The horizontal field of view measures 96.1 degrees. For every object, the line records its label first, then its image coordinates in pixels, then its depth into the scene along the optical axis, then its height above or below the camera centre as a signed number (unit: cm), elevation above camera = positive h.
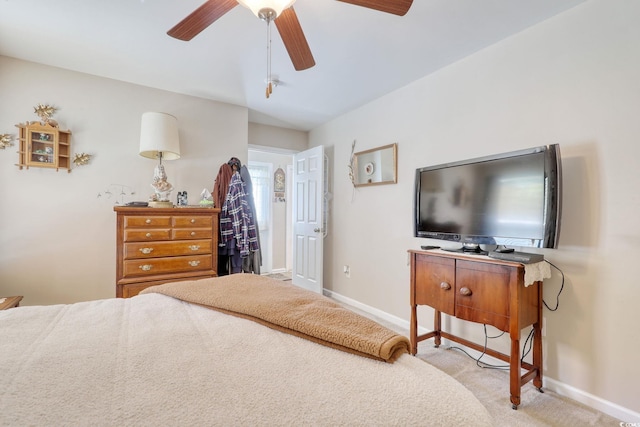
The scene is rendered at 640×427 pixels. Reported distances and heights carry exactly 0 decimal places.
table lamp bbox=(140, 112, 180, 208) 267 +68
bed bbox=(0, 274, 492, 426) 57 -39
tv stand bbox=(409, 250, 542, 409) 170 -54
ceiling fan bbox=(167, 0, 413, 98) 129 +95
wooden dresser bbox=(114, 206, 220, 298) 238 -29
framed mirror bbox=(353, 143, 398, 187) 300 +54
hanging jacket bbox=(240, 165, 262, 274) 321 -46
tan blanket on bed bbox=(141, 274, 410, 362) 82 -35
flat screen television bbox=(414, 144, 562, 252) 169 +10
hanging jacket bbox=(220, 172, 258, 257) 311 -7
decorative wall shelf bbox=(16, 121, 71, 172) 246 +59
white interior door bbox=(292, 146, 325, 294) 382 -6
